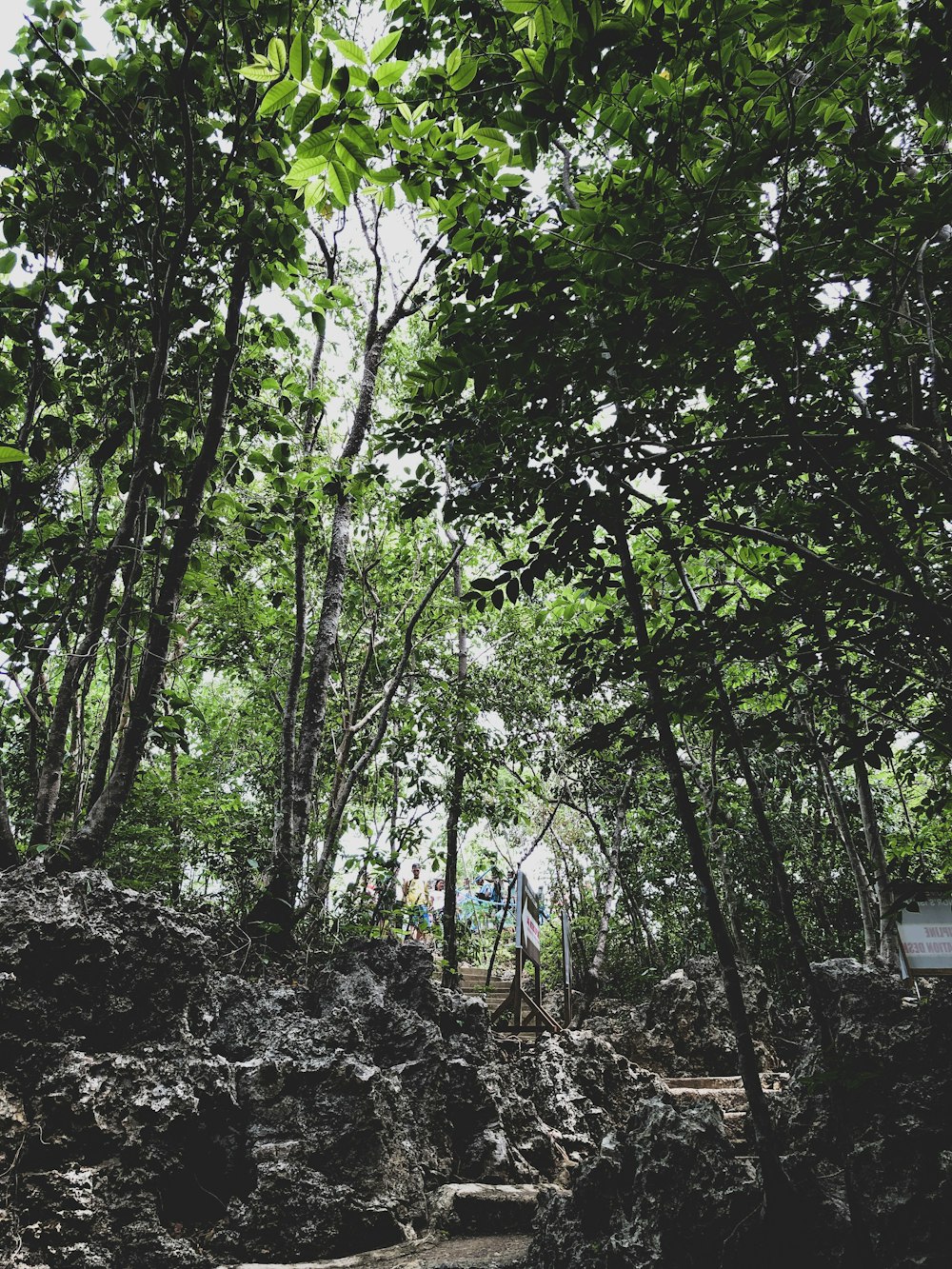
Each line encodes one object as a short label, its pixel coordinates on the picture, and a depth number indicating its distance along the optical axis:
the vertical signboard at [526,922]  11.44
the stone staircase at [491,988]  12.09
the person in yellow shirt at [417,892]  15.25
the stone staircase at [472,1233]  4.41
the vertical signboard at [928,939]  7.97
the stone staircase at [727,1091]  7.37
